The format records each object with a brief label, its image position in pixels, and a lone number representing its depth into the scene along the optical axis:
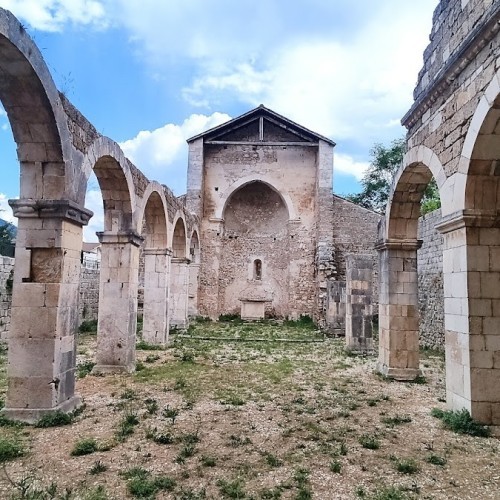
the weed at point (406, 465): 3.65
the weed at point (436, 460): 3.85
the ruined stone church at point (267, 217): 18.58
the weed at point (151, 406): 5.22
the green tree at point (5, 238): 19.02
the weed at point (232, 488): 3.14
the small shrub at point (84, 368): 7.28
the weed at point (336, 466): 3.62
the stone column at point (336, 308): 13.95
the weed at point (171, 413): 5.03
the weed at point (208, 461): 3.68
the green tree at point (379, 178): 28.23
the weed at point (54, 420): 4.62
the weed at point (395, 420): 5.01
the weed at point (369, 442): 4.19
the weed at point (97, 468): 3.48
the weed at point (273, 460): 3.71
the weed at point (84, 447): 3.88
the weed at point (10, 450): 3.75
